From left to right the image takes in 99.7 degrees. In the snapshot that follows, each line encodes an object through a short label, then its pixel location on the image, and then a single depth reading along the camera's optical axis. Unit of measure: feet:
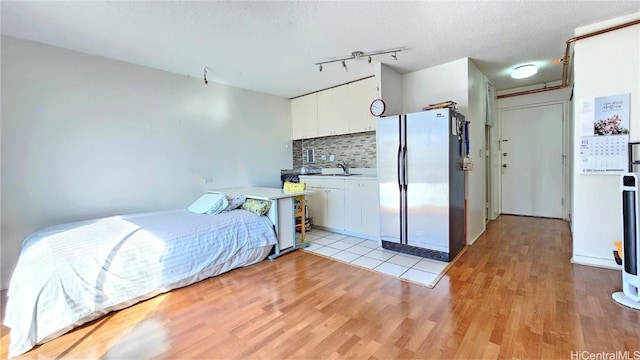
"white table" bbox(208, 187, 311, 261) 10.44
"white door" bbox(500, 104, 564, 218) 15.31
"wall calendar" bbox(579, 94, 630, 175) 8.13
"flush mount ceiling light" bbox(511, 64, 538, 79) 11.67
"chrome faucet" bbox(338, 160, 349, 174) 14.87
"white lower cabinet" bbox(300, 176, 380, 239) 12.33
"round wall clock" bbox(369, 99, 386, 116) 11.29
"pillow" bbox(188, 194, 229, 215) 10.00
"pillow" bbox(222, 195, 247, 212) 10.40
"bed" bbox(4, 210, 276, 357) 5.81
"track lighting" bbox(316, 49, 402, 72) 10.01
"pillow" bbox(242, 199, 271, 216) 10.37
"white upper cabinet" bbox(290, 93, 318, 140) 15.48
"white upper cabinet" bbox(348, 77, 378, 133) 12.82
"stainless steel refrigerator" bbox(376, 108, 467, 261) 9.57
